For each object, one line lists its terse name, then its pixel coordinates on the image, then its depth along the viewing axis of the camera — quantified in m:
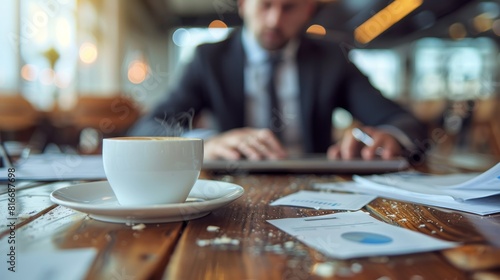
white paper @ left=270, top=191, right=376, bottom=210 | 0.37
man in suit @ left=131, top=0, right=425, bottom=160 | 1.27
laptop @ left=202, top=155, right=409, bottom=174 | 0.64
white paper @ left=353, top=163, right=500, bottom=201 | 0.37
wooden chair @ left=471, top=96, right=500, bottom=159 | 1.03
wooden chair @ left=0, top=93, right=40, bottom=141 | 2.00
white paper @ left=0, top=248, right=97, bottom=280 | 0.19
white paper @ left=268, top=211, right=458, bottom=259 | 0.23
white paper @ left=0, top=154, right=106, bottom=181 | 0.55
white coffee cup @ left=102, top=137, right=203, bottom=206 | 0.30
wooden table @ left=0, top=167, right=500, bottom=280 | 0.20
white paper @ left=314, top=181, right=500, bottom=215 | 0.35
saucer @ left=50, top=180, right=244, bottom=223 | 0.27
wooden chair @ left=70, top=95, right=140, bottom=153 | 2.11
